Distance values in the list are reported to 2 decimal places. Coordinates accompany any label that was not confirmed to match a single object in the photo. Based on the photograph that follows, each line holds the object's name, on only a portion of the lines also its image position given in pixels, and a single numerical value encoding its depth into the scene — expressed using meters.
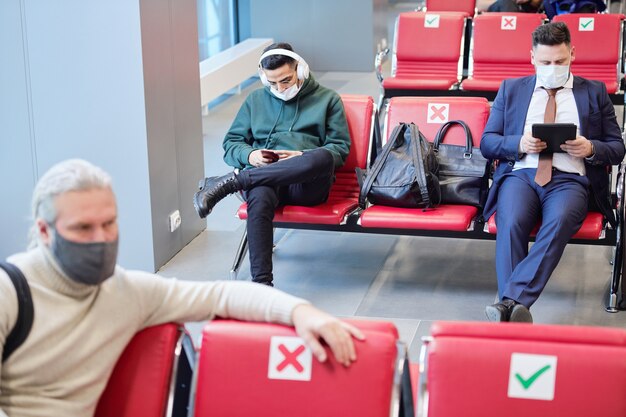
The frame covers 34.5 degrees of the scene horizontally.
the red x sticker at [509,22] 7.10
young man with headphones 4.62
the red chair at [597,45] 7.02
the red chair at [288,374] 2.30
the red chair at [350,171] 4.79
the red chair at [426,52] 7.25
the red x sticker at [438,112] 4.98
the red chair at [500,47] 7.09
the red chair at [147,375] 2.42
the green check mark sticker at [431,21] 7.27
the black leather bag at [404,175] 4.62
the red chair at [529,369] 2.22
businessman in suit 4.28
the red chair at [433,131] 4.54
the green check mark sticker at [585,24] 7.06
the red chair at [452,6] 9.35
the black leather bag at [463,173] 4.73
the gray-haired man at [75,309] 2.21
